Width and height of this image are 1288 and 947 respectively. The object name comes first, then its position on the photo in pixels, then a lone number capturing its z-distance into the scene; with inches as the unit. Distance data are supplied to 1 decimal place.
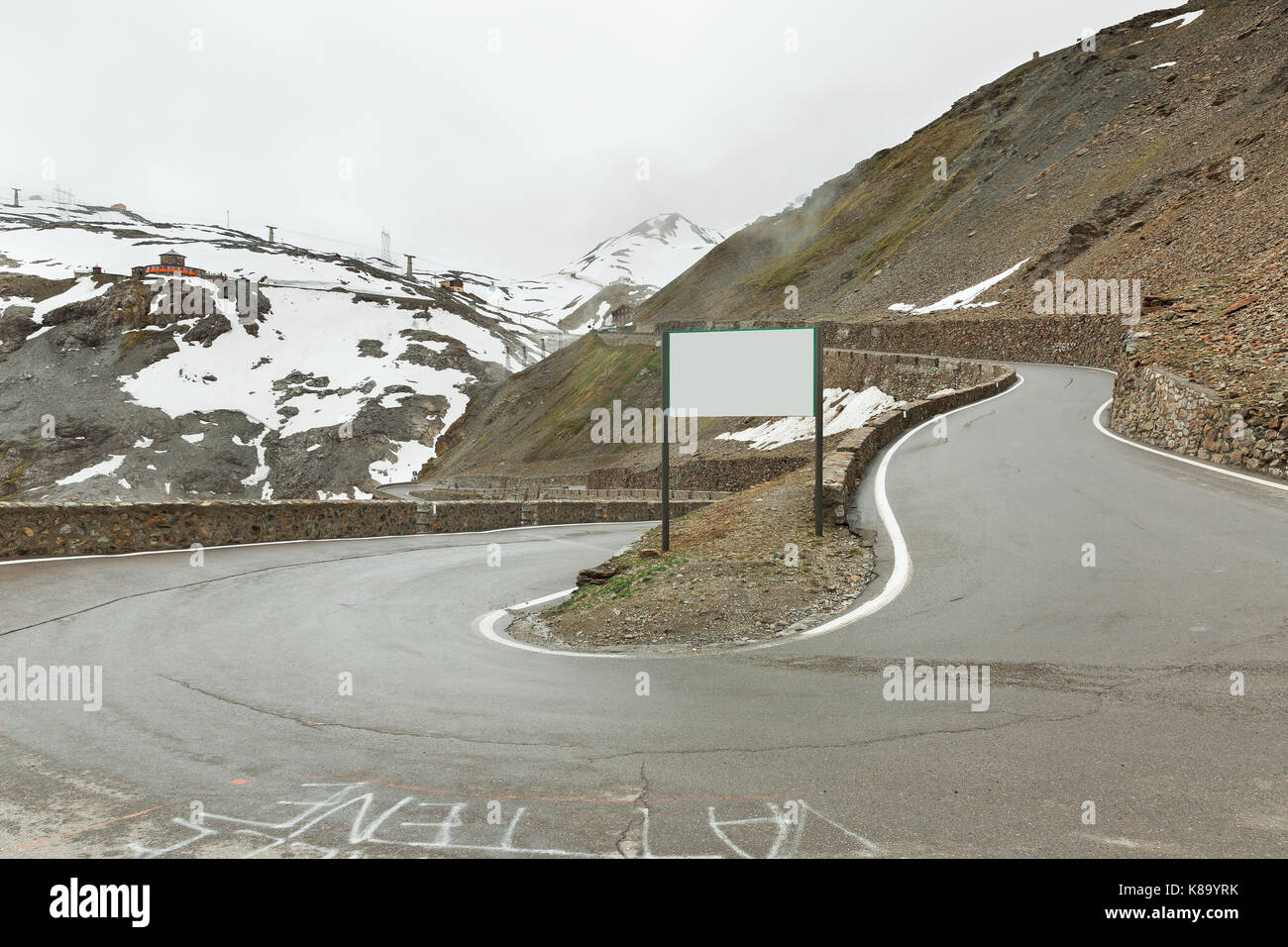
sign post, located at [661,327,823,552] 397.1
